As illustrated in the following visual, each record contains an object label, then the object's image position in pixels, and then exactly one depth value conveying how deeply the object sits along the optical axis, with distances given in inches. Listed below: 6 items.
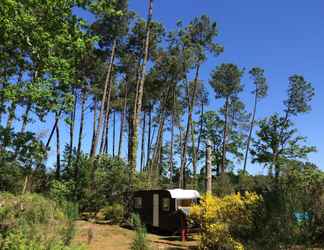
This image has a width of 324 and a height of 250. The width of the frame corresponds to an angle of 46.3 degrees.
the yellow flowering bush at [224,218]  364.5
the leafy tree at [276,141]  1417.3
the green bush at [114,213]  711.1
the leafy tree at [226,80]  1460.4
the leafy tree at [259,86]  1537.9
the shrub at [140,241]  306.3
